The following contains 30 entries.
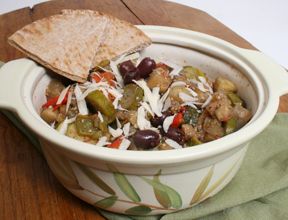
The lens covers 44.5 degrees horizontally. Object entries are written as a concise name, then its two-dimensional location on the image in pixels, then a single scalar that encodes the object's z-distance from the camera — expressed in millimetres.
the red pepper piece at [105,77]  319
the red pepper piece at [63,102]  304
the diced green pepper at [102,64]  336
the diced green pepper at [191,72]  334
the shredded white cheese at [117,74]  329
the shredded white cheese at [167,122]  285
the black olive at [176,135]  275
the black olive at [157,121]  290
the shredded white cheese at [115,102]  297
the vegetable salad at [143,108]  277
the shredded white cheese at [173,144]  268
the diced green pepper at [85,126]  278
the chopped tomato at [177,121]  287
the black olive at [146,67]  329
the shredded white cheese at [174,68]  337
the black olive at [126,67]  322
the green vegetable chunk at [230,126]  289
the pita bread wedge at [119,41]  341
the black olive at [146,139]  260
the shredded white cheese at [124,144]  263
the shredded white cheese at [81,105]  292
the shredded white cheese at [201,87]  319
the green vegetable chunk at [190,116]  292
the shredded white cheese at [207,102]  306
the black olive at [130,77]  318
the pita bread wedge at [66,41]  311
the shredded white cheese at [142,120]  280
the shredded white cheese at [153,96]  297
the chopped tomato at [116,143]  265
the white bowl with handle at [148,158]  224
